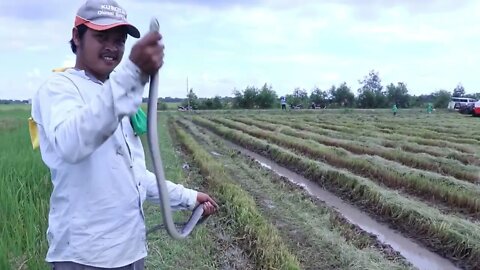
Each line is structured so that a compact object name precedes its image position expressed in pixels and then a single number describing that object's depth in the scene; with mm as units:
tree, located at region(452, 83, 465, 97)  56575
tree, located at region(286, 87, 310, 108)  47438
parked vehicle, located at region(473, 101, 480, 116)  29917
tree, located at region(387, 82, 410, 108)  48156
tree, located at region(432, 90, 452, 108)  45281
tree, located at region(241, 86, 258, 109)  45594
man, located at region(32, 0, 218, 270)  1261
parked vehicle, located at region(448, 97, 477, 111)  36262
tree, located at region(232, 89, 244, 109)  45438
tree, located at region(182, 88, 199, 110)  45000
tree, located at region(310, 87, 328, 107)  48831
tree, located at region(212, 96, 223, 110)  44562
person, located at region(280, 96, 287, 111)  41375
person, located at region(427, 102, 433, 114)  34356
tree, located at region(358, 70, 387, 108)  45969
